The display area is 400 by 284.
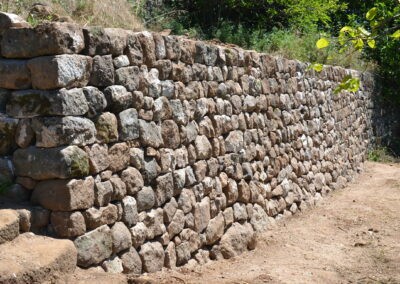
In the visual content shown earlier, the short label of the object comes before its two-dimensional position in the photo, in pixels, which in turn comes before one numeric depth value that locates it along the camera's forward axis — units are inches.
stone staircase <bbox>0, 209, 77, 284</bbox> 134.1
